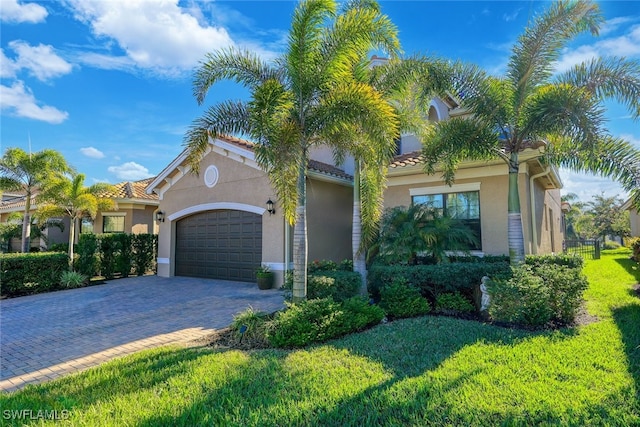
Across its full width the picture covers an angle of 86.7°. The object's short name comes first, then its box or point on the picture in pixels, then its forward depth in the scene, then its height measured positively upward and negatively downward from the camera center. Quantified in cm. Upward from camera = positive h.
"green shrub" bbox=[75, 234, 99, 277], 1465 -60
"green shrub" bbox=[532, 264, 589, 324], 680 -108
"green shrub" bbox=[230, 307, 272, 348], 621 -165
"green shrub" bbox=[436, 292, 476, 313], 808 -150
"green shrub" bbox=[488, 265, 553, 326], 661 -120
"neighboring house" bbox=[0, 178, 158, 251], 1941 +136
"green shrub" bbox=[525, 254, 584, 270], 935 -55
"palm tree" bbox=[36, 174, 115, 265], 1496 +193
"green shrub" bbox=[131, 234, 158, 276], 1684 -54
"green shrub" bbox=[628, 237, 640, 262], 1484 -42
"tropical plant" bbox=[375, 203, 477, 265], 955 +10
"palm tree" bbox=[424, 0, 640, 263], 736 +302
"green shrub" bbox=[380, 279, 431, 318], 777 -140
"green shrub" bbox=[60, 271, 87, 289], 1354 -154
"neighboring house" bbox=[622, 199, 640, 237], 2731 +140
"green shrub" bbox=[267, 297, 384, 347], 590 -150
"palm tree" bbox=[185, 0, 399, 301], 662 +286
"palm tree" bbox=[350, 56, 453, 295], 850 +375
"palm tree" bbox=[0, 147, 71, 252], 1492 +322
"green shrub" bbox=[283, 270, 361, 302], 765 -102
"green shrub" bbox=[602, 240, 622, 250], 3593 -53
